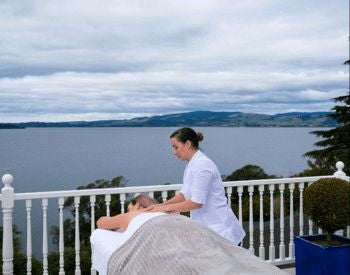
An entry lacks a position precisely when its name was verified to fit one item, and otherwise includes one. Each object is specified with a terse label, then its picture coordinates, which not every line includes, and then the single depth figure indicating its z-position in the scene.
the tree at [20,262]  8.72
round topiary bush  3.51
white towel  2.21
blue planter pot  3.38
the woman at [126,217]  2.44
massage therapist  2.67
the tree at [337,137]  19.77
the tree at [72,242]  10.04
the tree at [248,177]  13.80
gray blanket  1.89
